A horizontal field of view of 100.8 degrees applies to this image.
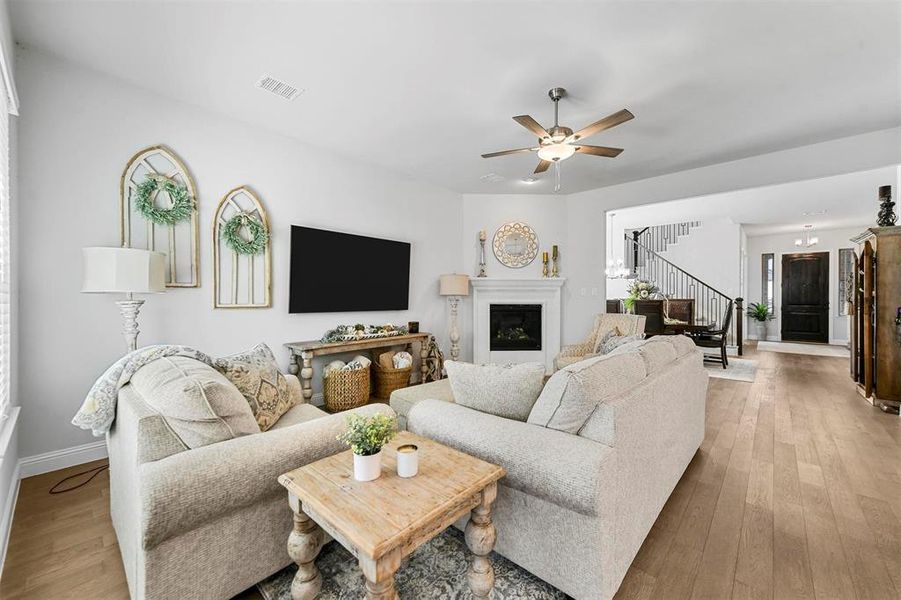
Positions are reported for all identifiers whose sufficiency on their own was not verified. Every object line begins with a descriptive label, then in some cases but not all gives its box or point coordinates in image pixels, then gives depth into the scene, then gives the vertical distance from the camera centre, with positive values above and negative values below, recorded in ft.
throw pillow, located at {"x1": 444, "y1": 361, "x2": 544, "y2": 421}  5.60 -1.37
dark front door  27.84 +0.13
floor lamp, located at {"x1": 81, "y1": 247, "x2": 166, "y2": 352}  7.25 +0.53
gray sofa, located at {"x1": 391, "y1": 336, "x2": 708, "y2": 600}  4.22 -2.10
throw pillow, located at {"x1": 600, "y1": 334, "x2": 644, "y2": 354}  12.02 -1.50
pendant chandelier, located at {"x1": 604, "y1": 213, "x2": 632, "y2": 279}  24.12 +1.89
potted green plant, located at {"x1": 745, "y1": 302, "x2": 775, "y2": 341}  29.01 -1.25
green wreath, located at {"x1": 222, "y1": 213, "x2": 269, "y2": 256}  10.62 +1.87
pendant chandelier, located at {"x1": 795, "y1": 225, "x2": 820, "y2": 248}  27.63 +4.40
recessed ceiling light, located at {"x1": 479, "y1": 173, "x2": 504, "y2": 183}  15.79 +5.23
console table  11.37 -1.64
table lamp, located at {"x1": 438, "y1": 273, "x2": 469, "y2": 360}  16.51 +0.42
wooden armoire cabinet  11.80 -0.54
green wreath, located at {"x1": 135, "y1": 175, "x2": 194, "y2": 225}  9.11 +2.47
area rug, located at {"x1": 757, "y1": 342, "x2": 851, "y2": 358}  23.49 -3.34
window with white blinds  6.00 +0.53
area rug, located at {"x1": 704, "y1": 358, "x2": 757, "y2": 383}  17.20 -3.54
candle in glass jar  4.19 -1.85
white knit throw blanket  5.35 -1.42
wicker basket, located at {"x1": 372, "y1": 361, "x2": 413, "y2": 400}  13.47 -2.94
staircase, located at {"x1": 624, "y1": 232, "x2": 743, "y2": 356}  26.07 +1.83
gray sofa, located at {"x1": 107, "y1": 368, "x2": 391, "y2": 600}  3.83 -2.28
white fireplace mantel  18.24 -0.27
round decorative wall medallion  18.57 +2.67
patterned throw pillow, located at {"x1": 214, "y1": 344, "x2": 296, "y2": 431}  6.27 -1.49
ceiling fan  8.36 +3.94
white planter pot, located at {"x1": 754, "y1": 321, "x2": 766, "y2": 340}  29.68 -2.46
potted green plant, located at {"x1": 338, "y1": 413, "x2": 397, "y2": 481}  4.11 -1.61
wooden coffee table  3.27 -2.04
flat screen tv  12.36 +0.96
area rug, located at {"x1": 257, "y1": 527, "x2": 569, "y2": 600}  4.73 -3.72
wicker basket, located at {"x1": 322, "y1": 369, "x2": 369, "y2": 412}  12.02 -2.96
